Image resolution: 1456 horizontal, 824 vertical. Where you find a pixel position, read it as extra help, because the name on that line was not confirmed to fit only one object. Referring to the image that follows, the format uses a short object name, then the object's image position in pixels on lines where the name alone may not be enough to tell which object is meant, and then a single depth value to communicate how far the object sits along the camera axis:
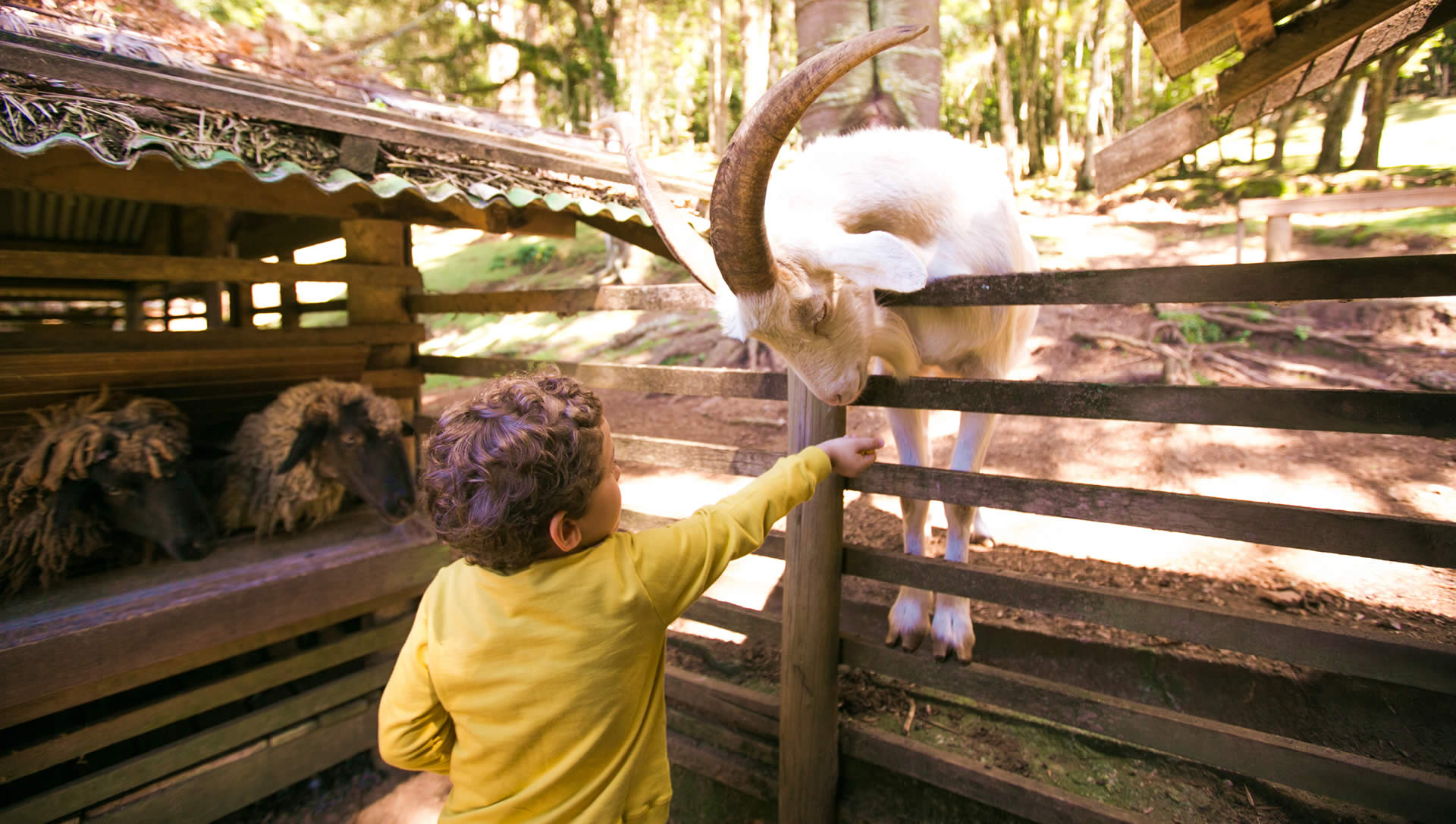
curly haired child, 1.45
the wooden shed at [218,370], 2.70
